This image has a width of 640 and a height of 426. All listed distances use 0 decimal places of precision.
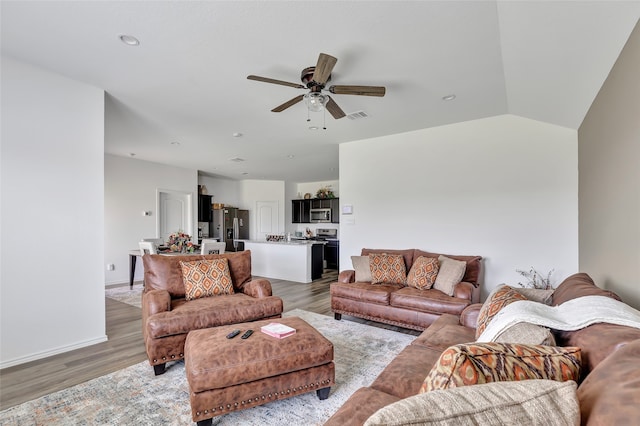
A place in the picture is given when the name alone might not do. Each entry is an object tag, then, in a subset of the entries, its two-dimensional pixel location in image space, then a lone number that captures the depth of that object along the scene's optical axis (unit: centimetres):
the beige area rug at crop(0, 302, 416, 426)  188
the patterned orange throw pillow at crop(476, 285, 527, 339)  170
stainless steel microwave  910
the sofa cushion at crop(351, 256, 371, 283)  394
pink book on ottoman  207
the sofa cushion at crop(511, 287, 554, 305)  210
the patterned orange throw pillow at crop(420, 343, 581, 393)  82
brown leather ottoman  172
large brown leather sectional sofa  67
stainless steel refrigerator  841
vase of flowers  491
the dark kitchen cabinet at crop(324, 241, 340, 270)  817
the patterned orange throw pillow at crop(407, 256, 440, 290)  353
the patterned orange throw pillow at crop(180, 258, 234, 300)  304
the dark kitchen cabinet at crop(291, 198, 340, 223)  897
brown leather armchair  240
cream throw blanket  119
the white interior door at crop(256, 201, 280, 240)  951
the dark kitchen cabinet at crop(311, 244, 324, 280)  635
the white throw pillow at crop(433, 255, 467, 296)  332
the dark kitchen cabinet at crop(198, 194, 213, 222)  806
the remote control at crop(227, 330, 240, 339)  204
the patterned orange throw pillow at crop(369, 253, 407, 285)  384
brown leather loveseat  315
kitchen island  620
